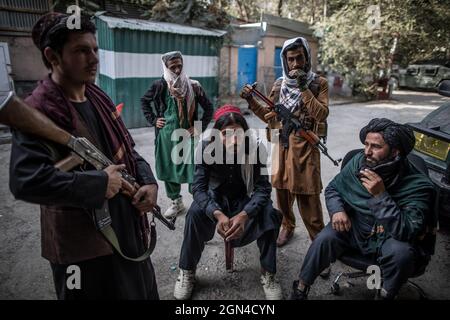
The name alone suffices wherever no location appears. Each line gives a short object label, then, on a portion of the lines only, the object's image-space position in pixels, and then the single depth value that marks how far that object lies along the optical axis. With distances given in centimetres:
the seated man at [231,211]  241
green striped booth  722
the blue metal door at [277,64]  1334
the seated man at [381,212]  203
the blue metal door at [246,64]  1263
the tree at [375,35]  1120
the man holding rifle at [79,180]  131
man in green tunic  330
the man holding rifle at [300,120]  267
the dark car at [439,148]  292
